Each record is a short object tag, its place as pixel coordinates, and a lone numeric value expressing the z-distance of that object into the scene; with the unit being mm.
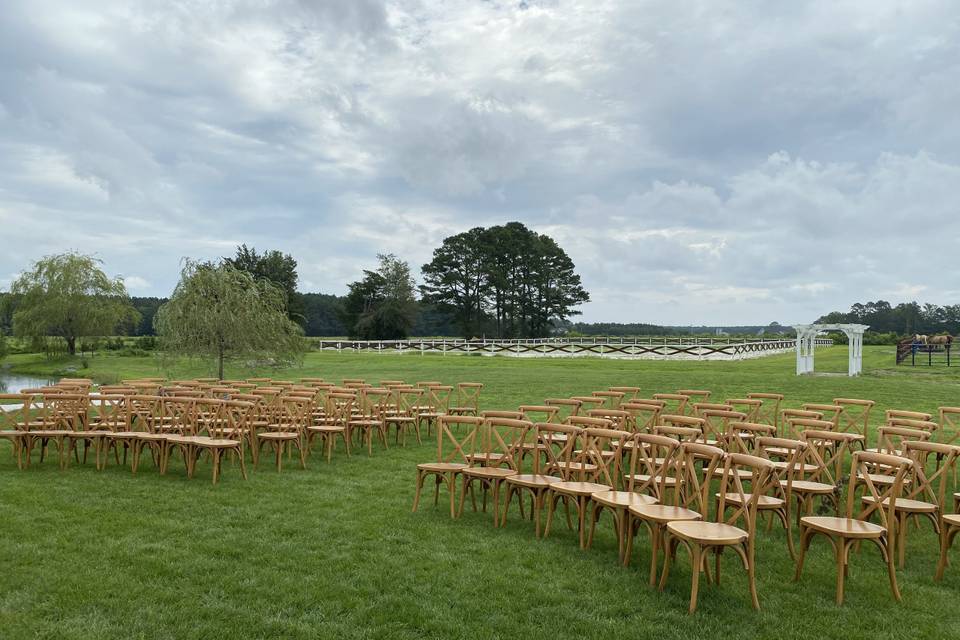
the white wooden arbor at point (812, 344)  24719
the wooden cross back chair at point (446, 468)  7254
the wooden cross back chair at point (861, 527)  5047
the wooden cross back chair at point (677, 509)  5266
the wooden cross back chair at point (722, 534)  4777
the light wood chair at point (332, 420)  10195
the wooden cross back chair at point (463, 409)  12752
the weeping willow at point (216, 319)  17125
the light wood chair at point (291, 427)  9383
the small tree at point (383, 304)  62938
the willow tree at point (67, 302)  39094
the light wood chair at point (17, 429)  9469
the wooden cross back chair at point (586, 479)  6215
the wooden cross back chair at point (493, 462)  6957
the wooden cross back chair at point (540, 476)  6629
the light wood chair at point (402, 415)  11508
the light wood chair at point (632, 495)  5781
